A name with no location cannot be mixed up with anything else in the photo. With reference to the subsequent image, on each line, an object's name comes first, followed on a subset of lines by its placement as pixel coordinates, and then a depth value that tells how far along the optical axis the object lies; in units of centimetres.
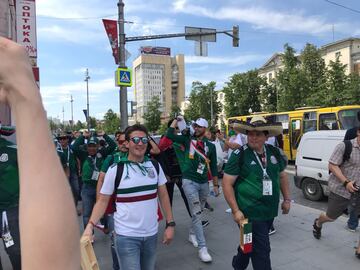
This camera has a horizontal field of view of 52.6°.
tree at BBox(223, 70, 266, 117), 4875
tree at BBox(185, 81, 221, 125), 5868
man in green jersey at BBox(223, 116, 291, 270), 371
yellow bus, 1548
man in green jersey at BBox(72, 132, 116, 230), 599
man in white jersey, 319
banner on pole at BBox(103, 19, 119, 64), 1269
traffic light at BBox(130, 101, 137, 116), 1867
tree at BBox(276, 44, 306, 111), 3222
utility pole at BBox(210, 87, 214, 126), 5605
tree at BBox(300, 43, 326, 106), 3180
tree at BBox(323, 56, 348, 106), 2842
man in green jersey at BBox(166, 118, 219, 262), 522
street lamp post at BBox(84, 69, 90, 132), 4462
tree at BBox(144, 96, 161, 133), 5809
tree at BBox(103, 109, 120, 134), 6674
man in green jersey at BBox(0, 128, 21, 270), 312
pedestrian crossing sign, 1255
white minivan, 849
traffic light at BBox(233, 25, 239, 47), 1514
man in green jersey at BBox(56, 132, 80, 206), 758
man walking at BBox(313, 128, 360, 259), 491
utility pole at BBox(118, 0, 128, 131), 1266
